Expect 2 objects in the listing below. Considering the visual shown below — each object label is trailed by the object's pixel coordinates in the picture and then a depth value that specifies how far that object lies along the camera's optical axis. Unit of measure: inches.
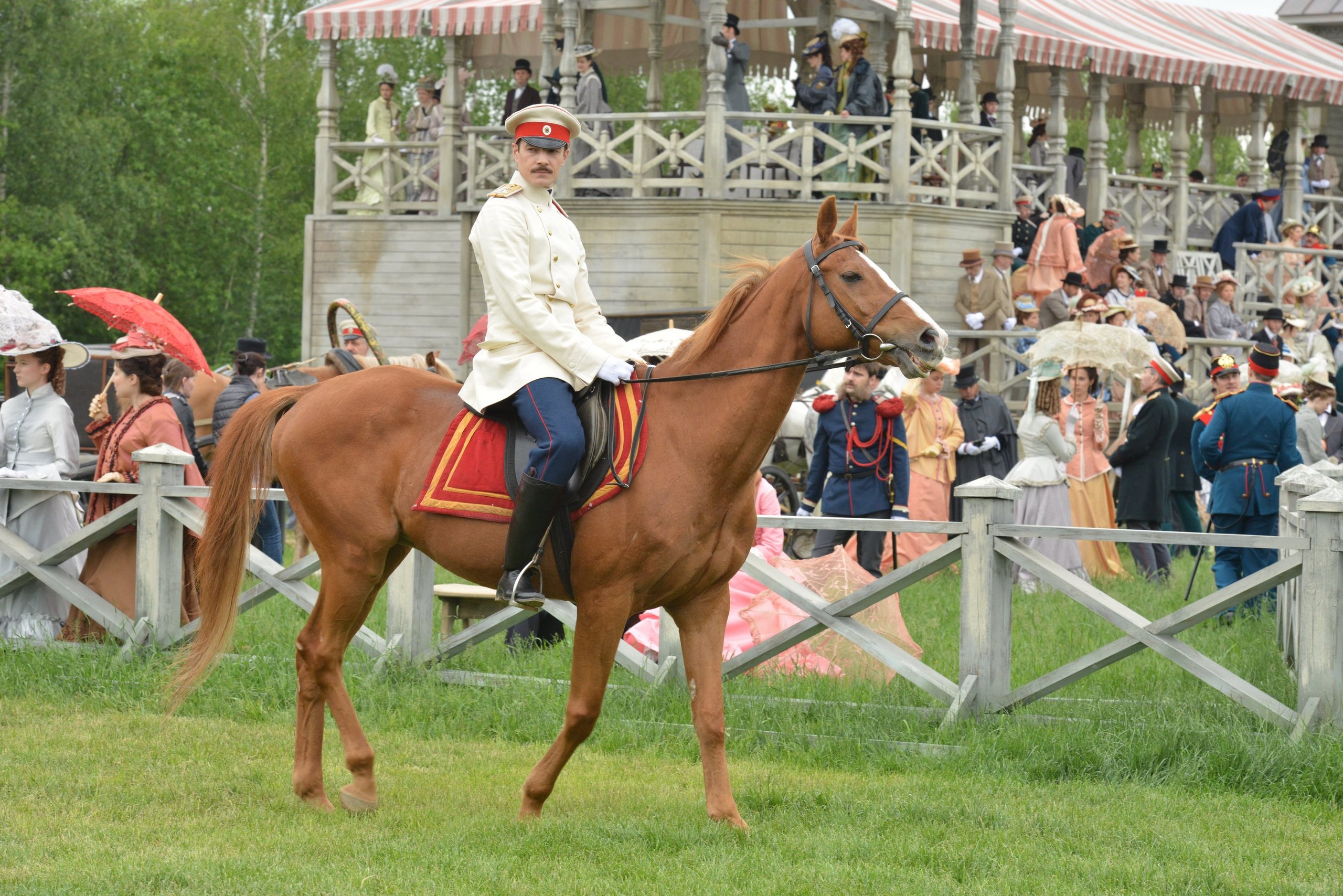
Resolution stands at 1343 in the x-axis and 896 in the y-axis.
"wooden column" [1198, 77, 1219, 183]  1264.8
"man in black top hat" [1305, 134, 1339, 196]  1139.9
